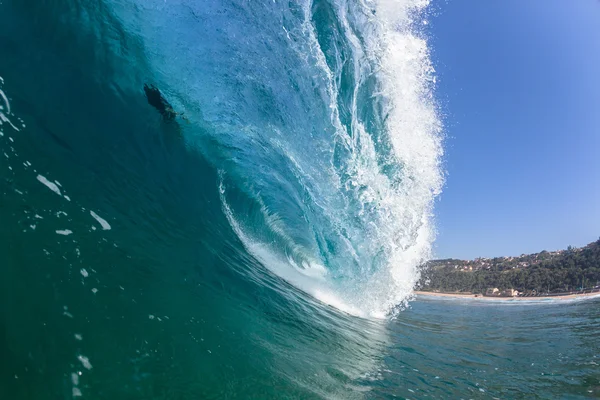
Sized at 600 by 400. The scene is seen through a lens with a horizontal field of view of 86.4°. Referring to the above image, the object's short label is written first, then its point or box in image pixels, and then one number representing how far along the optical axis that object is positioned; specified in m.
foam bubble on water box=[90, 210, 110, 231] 4.77
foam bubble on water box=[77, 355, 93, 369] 3.09
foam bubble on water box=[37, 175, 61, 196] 4.34
